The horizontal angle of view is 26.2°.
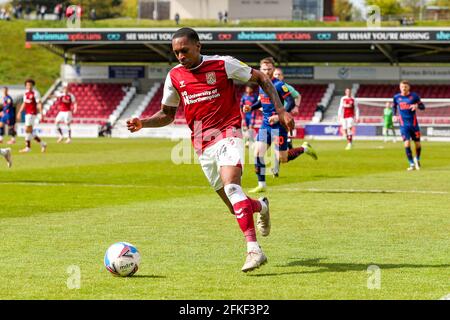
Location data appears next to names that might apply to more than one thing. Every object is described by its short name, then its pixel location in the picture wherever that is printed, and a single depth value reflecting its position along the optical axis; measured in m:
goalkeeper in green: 50.44
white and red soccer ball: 8.77
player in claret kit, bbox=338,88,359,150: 43.19
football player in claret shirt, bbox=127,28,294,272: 9.47
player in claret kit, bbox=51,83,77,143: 44.53
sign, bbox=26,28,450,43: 57.16
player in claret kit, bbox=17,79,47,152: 35.62
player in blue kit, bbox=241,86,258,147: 37.41
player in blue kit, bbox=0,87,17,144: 43.62
